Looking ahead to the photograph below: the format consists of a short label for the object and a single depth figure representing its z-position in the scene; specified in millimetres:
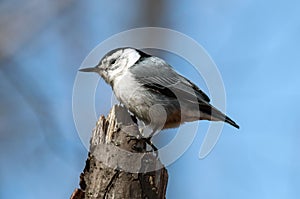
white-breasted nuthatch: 5766
